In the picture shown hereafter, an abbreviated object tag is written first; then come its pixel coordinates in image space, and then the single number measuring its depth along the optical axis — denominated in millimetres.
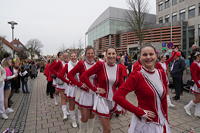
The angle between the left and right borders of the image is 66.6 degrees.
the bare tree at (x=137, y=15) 20634
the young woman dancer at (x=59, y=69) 4857
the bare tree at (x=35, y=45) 65369
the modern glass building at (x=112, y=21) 40438
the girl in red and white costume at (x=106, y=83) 2560
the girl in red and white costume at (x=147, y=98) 1748
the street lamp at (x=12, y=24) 14477
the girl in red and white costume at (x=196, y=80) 4277
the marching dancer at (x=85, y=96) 3071
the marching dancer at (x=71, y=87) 3977
